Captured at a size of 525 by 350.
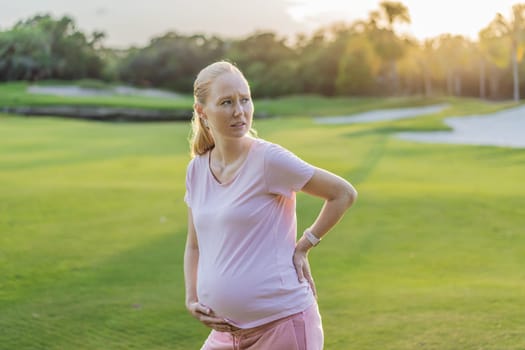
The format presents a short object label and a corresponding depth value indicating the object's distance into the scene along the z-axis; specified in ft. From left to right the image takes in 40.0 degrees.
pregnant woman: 7.93
